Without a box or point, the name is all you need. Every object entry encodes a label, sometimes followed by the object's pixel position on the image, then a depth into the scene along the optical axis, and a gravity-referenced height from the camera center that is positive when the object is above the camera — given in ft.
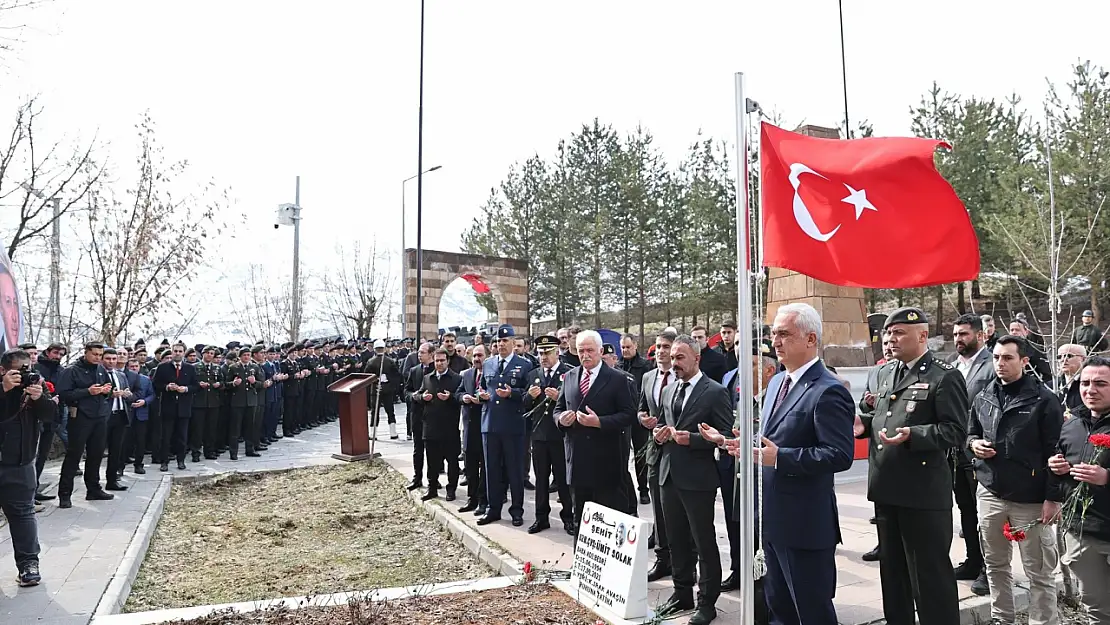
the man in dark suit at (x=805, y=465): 12.43 -2.10
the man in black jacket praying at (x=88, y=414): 31.53 -3.02
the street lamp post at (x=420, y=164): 77.66 +17.05
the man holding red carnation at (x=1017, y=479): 15.15 -2.96
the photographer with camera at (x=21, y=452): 20.22 -2.88
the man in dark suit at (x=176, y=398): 41.32 -3.09
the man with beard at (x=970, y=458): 18.99 -3.29
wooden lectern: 42.26 -4.53
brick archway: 84.74 +6.24
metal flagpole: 12.07 -0.02
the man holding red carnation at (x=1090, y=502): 13.30 -3.00
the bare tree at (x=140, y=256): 55.36 +6.09
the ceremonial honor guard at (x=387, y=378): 55.52 -3.01
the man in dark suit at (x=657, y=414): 18.45 -2.01
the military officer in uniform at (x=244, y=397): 45.91 -3.45
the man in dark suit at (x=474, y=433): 29.43 -3.74
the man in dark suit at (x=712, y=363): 28.58 -1.13
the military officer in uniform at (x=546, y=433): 25.53 -3.39
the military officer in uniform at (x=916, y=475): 13.52 -2.59
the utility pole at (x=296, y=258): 95.25 +9.79
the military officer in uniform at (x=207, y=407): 44.16 -3.84
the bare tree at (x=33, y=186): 50.24 +10.48
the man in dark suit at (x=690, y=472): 16.39 -2.99
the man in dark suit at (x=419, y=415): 34.06 -3.44
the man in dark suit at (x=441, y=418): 31.12 -3.28
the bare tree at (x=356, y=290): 136.56 +8.35
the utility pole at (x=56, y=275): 58.01 +4.94
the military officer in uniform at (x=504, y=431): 26.86 -3.31
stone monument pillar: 38.73 +0.81
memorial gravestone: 15.90 -4.89
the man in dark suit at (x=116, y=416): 34.42 -3.38
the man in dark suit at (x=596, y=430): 21.56 -2.69
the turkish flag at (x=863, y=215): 13.24 +1.98
